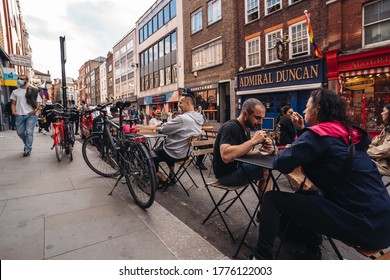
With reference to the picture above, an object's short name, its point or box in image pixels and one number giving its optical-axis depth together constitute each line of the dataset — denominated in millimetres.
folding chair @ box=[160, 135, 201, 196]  3996
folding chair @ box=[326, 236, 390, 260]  1470
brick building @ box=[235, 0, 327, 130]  12430
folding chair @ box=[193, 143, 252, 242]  2516
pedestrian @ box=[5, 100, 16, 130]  15684
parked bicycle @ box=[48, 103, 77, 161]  5688
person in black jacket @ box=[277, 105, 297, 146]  5492
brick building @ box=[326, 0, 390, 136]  9906
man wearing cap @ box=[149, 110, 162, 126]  8203
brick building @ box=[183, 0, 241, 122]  17250
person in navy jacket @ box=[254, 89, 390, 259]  1540
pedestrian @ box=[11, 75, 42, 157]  6211
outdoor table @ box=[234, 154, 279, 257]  2127
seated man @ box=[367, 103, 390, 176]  3160
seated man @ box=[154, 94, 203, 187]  3936
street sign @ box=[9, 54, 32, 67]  16156
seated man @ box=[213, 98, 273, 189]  2471
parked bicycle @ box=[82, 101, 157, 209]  3174
